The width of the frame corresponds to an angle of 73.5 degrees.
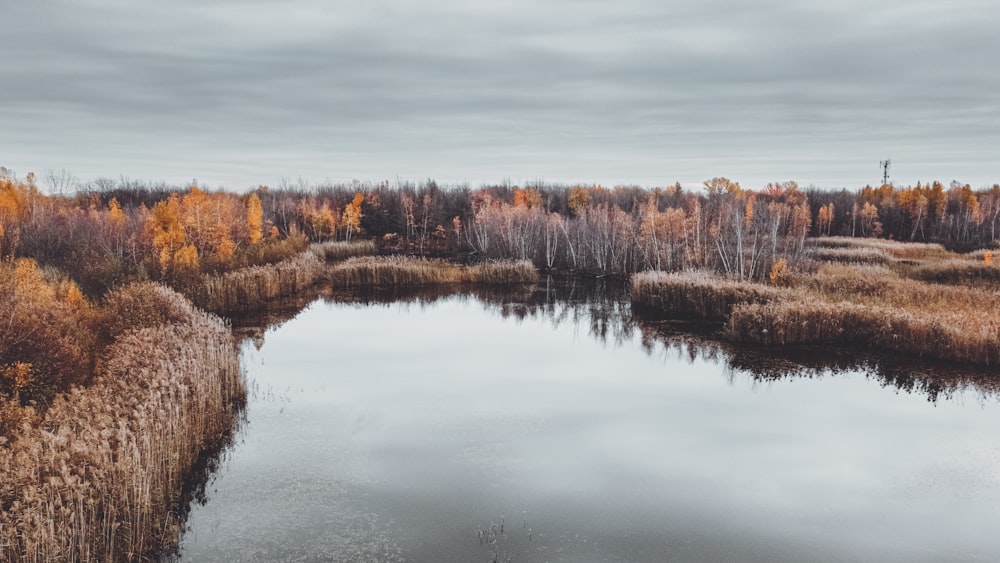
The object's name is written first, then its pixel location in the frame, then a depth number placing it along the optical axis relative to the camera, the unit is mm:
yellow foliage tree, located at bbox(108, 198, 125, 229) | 40444
